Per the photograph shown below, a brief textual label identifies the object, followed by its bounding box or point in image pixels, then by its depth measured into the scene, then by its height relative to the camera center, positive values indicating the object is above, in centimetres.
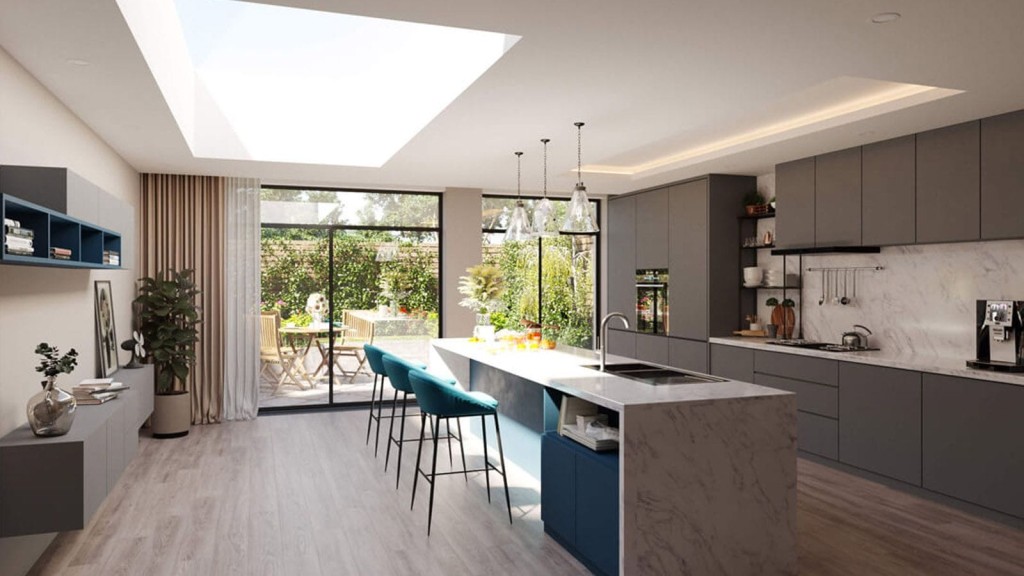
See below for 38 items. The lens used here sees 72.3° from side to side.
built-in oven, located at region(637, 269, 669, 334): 720 -23
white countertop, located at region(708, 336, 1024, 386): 403 -54
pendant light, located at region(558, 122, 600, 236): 437 +40
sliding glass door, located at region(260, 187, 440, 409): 735 -6
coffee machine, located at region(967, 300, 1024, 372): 418 -34
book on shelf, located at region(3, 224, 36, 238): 272 +20
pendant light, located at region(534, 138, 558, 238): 468 +41
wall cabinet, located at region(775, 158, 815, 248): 562 +62
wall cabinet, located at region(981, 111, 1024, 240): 411 +62
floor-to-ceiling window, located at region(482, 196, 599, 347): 807 +5
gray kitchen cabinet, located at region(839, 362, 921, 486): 450 -94
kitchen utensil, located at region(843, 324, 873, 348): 533 -46
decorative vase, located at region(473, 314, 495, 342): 542 -39
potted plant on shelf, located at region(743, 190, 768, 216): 644 +72
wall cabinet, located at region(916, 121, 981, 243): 437 +62
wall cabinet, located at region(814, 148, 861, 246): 522 +62
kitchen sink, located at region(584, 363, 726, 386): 354 -50
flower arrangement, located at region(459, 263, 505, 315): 524 -5
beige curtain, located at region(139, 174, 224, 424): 668 +33
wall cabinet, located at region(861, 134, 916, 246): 479 +62
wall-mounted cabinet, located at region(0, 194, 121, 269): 275 +20
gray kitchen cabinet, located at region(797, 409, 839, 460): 507 -115
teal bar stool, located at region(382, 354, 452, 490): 455 -60
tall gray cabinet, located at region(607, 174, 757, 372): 650 +23
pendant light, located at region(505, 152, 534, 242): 496 +38
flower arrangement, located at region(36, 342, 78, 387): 320 -39
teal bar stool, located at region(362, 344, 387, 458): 517 -60
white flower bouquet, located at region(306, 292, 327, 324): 746 -28
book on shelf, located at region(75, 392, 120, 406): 391 -67
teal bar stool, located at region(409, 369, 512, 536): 379 -66
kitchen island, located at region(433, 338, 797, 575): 291 -85
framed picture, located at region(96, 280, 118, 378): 495 -38
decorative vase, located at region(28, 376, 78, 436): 306 -58
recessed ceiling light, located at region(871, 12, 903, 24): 271 +102
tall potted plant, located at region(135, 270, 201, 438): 613 -53
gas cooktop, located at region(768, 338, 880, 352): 528 -51
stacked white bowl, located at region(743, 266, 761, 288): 640 +3
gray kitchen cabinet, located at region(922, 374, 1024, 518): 394 -95
